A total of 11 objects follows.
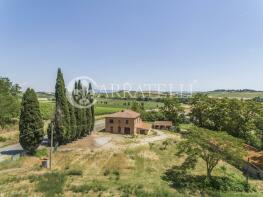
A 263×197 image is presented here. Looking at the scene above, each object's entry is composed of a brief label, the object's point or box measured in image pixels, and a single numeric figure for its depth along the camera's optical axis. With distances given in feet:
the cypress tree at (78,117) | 104.13
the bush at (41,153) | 80.96
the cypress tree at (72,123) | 97.71
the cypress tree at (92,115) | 120.20
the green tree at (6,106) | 116.17
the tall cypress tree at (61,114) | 88.63
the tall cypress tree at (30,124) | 77.88
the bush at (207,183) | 64.36
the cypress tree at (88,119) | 115.07
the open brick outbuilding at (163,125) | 151.51
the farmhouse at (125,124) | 126.35
